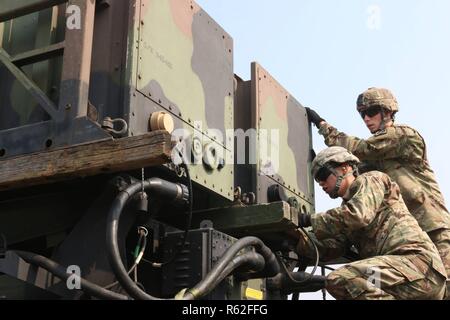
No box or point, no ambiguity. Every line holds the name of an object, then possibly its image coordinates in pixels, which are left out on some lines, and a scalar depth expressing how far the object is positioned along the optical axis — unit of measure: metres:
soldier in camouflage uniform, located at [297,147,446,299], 4.32
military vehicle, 3.60
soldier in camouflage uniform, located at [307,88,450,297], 5.45
